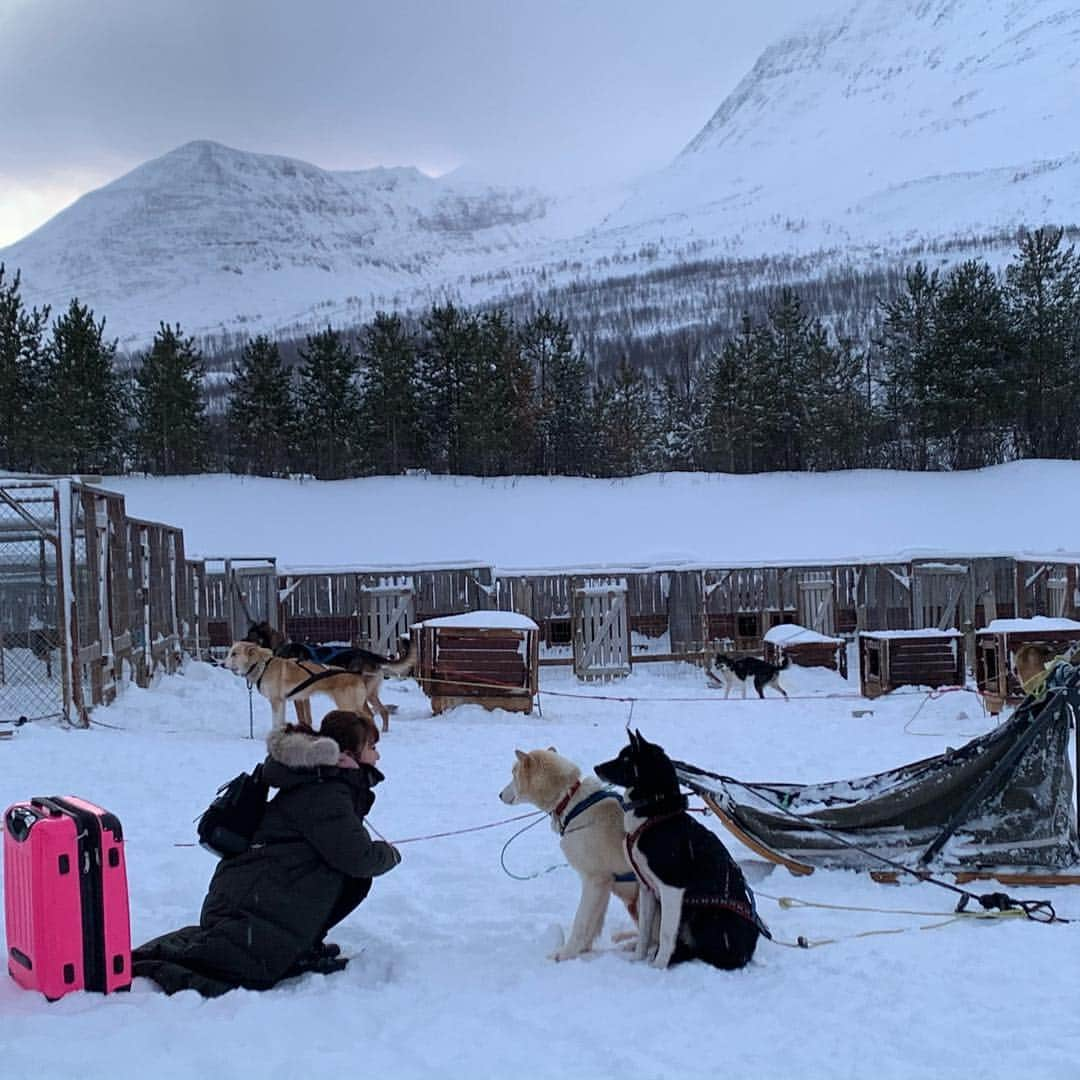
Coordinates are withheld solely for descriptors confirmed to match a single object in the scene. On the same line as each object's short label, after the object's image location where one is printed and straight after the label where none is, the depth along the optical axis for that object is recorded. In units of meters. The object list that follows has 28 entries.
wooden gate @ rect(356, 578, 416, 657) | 19.38
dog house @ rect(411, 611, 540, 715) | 13.09
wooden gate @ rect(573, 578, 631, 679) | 19.12
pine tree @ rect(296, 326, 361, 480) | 34.94
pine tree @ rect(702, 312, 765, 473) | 35.69
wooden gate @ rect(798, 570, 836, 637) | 21.05
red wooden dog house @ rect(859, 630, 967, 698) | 14.59
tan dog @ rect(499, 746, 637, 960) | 4.48
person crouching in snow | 3.92
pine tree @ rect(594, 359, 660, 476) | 37.75
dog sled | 5.69
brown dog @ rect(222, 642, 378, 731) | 10.72
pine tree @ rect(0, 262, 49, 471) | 31.84
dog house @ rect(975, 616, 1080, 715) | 12.23
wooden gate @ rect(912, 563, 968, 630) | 21.39
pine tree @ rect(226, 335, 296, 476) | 34.97
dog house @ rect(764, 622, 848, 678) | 17.64
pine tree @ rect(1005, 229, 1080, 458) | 34.62
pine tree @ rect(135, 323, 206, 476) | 33.47
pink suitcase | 3.64
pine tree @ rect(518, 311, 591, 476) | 36.72
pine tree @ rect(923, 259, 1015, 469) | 34.03
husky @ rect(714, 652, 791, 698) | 15.16
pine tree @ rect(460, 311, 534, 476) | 34.16
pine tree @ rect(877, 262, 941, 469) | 34.94
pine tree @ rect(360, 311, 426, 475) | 34.62
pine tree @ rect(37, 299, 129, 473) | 32.12
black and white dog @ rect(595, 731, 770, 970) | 4.20
